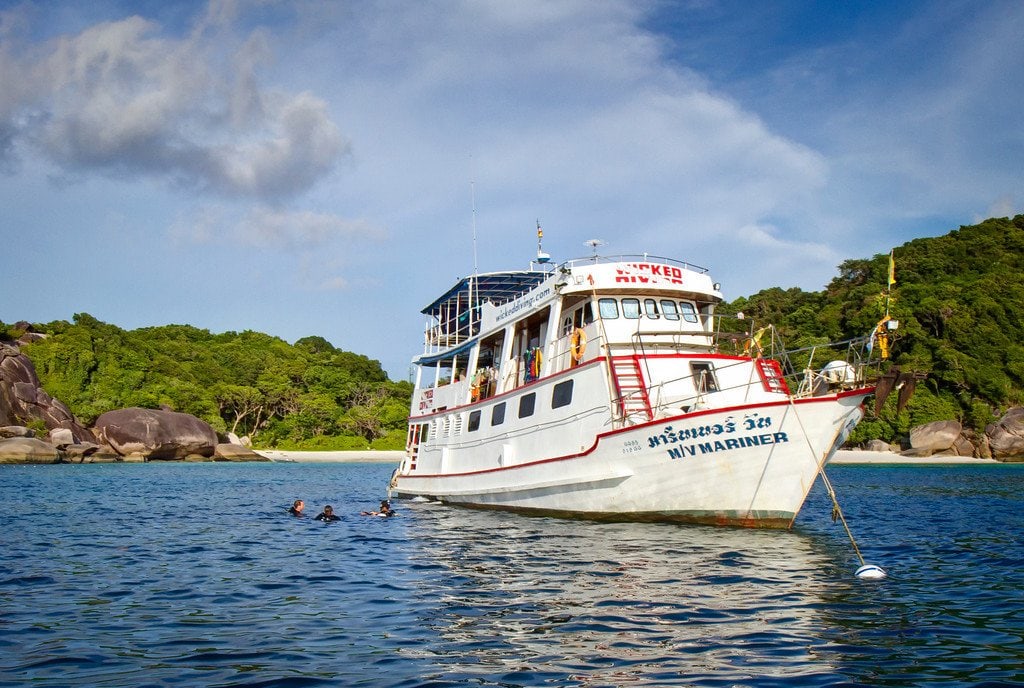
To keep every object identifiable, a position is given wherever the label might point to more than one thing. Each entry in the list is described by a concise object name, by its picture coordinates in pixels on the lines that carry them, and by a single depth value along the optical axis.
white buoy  12.10
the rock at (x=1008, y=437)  67.50
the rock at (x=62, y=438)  65.69
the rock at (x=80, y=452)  65.75
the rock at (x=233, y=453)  77.50
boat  16.31
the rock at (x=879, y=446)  73.84
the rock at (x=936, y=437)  70.06
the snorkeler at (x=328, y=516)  22.53
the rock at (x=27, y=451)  59.31
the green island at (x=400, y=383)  74.75
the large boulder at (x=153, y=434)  71.19
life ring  20.78
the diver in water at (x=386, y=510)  23.66
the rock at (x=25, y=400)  66.12
